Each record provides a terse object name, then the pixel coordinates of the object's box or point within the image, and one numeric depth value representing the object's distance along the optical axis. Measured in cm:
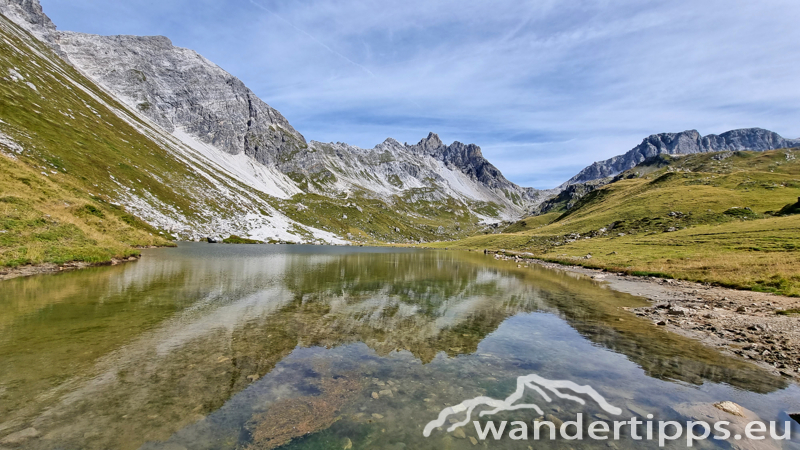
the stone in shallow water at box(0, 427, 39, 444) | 792
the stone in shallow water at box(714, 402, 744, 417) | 1106
